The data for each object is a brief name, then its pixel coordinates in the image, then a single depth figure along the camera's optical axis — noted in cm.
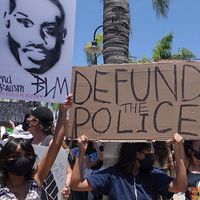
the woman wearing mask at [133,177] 344
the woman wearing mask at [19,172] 309
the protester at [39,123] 453
